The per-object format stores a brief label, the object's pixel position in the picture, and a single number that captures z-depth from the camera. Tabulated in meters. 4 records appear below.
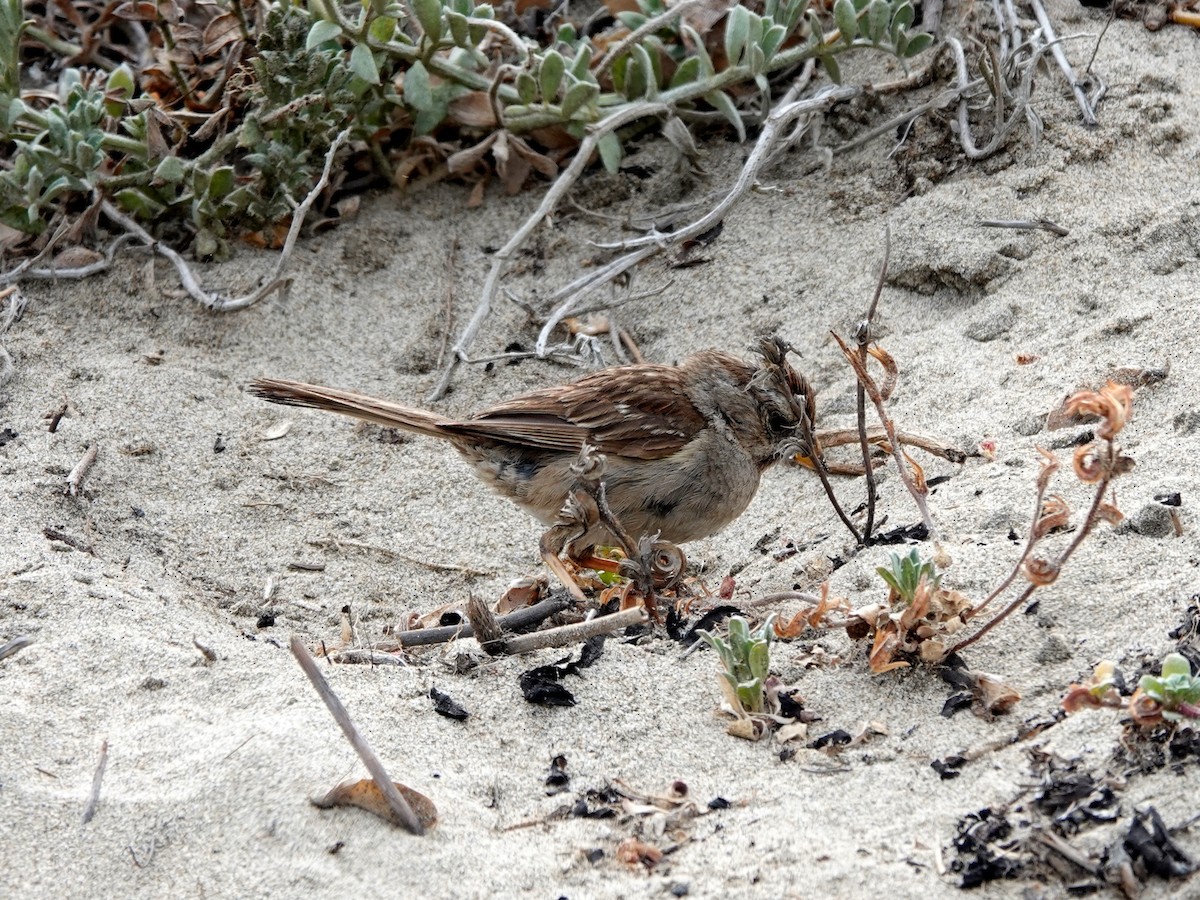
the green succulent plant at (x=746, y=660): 6.43
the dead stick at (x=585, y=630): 7.46
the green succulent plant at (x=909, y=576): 6.53
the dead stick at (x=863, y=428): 7.37
